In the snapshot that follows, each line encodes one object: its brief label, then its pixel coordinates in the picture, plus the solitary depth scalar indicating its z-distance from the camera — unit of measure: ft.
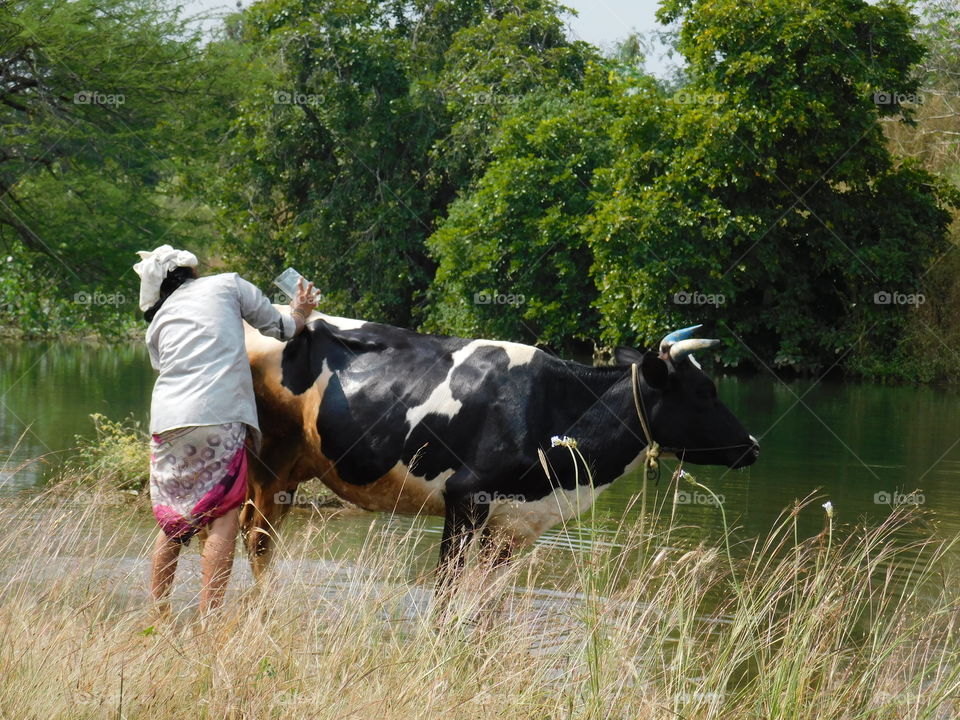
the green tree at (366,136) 127.95
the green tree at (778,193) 97.19
